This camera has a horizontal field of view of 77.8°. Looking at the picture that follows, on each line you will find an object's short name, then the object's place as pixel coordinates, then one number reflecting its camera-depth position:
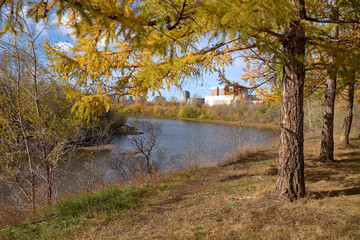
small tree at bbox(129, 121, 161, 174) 11.35
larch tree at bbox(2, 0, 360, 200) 2.52
